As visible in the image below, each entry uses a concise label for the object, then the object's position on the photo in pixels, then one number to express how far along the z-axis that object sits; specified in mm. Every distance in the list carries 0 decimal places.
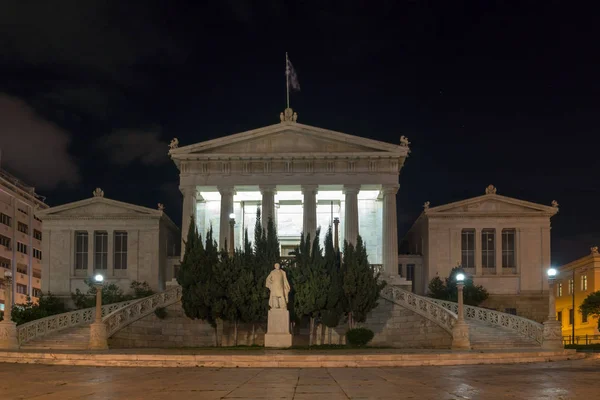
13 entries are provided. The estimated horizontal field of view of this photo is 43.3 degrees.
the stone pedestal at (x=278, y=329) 34438
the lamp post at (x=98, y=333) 38312
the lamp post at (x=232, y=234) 41538
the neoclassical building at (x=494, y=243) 64875
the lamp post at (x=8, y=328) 36531
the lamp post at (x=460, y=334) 38562
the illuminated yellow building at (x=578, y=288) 69688
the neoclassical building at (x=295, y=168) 61625
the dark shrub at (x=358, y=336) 41625
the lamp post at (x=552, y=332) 34828
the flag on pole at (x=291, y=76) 60469
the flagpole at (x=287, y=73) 60219
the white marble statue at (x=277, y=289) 34594
